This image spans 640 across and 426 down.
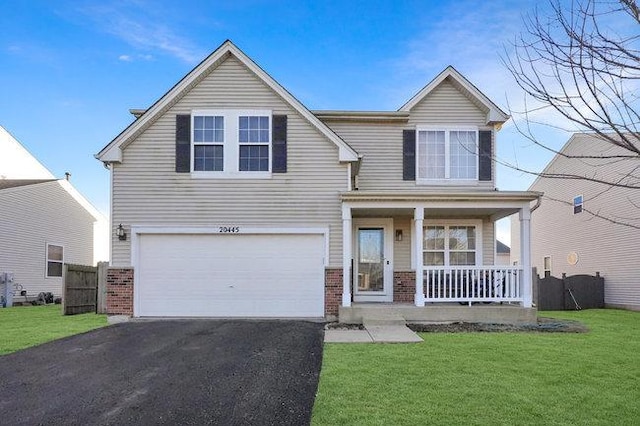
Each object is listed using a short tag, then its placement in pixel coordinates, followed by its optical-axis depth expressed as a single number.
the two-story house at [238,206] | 12.34
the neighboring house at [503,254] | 38.00
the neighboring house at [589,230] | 17.55
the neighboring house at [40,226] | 19.44
